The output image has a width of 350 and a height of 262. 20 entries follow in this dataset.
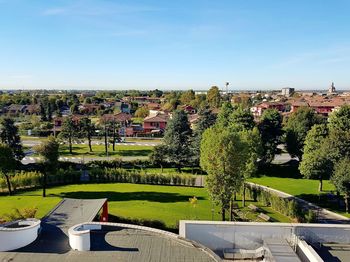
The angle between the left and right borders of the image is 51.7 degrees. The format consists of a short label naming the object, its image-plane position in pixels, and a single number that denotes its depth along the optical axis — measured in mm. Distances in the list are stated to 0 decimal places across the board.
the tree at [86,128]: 46006
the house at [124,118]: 68825
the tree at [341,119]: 34519
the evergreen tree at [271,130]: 37750
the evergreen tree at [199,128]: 37500
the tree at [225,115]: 39656
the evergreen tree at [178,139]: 36438
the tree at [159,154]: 36553
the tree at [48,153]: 27203
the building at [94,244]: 12375
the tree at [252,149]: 24452
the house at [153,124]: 63812
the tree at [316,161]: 27797
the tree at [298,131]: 37688
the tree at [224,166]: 20391
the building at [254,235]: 14016
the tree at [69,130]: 45844
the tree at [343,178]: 23906
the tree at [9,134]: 34125
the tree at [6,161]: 26578
